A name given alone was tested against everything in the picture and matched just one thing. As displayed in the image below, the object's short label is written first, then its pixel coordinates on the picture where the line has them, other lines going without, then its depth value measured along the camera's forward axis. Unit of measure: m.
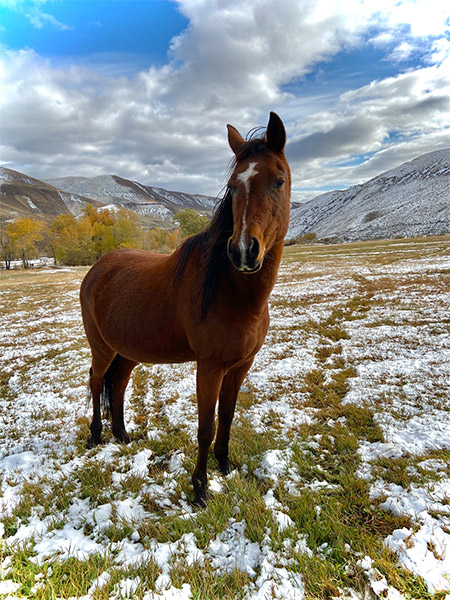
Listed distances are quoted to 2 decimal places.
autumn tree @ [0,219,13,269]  57.37
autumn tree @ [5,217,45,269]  51.44
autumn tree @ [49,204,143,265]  51.62
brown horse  2.26
